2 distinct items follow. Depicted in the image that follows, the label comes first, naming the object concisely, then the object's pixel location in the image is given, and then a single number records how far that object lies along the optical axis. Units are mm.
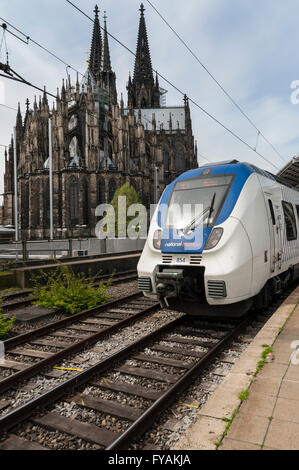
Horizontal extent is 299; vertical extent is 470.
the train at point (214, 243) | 5379
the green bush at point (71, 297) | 7918
